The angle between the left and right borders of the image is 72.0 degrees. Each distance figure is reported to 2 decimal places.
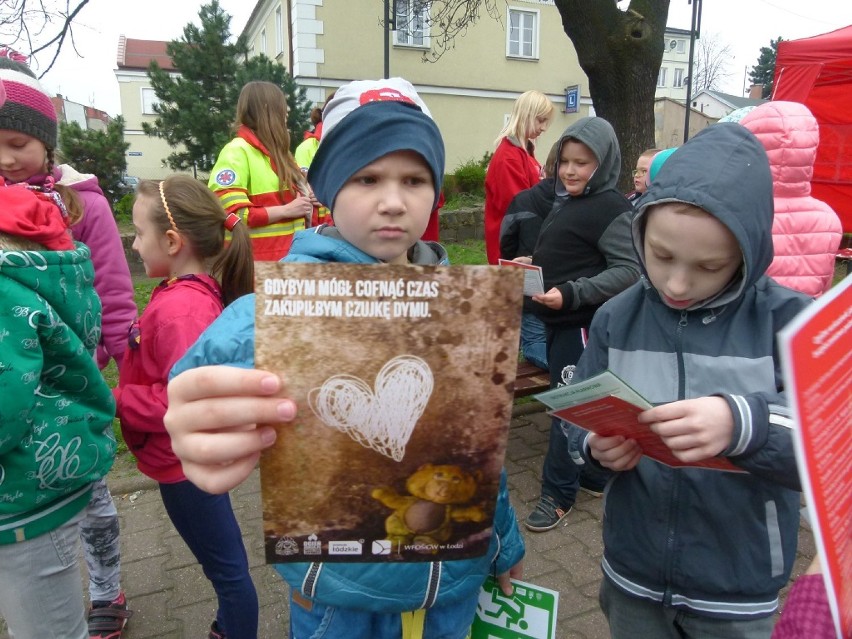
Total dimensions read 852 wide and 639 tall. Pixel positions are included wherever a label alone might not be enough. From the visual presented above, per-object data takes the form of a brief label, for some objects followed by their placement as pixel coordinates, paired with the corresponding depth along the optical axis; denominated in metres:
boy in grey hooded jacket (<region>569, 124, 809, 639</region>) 1.23
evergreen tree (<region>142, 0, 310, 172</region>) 11.27
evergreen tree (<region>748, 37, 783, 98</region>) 47.47
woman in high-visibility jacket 3.36
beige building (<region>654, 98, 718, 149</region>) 27.42
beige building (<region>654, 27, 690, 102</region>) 41.04
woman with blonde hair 4.09
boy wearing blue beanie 0.85
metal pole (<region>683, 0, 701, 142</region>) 12.05
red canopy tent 7.45
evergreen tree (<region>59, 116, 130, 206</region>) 9.99
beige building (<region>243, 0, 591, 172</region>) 16.16
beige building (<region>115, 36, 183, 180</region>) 33.03
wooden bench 3.32
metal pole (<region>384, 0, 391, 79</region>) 7.97
